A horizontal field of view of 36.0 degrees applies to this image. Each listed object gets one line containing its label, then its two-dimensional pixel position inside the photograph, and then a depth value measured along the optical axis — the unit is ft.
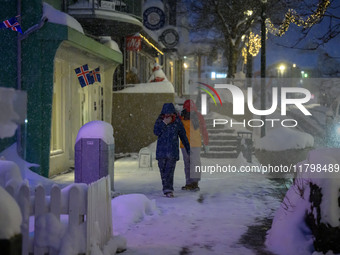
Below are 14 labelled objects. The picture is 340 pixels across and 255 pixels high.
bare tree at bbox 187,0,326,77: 112.06
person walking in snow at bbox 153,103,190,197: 35.45
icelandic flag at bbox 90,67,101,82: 56.06
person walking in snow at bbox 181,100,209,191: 38.17
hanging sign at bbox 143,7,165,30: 89.97
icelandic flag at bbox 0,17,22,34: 37.52
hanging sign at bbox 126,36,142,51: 85.20
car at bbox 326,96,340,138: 66.78
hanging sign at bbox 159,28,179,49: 115.65
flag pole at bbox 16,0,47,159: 40.57
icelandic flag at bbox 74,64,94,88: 54.13
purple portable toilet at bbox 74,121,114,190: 33.86
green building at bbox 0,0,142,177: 40.88
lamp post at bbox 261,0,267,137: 67.02
